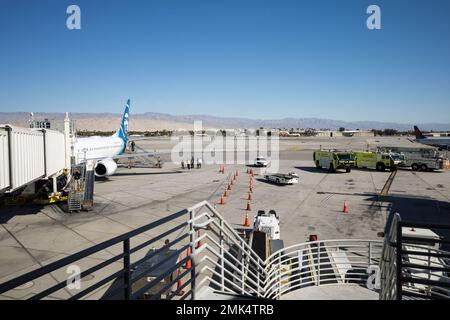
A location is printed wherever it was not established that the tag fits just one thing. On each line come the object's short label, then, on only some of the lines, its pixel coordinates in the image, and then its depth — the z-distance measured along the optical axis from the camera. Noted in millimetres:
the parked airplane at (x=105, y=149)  30609
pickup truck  45431
